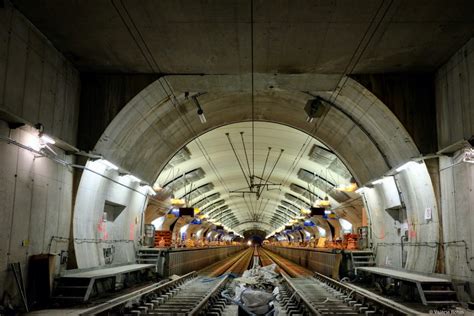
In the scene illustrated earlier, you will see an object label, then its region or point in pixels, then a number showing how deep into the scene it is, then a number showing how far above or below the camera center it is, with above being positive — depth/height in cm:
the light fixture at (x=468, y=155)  870 +155
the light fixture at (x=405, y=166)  1104 +172
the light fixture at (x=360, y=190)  1559 +154
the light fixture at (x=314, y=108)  1338 +370
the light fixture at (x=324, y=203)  2248 +155
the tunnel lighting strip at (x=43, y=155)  761 +146
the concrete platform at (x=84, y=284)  934 -114
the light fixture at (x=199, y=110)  1293 +346
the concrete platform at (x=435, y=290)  892 -105
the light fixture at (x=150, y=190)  1576 +145
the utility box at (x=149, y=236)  2064 -18
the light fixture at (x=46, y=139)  867 +176
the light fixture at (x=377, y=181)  1351 +161
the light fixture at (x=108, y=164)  1136 +170
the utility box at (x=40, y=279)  856 -93
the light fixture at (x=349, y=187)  1773 +185
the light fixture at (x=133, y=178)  1350 +162
